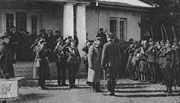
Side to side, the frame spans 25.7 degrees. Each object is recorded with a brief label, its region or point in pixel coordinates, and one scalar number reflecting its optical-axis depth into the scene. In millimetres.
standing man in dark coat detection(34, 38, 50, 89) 14301
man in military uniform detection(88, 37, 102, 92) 13914
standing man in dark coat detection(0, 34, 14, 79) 12555
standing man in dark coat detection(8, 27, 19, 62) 17988
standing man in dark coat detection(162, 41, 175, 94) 14327
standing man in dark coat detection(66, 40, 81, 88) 14820
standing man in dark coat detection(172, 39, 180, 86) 15175
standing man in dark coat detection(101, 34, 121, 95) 13180
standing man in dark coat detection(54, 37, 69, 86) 15297
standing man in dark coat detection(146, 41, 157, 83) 17359
